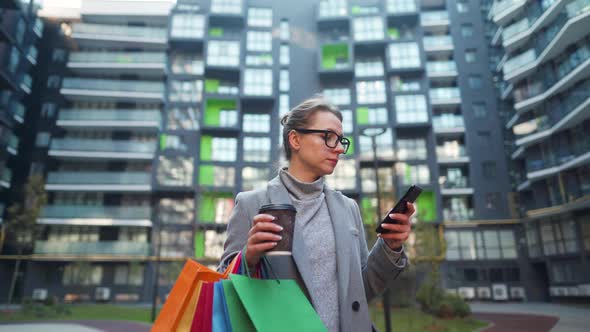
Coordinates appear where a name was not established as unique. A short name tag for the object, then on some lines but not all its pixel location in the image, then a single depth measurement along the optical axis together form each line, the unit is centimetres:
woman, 221
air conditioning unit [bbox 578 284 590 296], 2595
